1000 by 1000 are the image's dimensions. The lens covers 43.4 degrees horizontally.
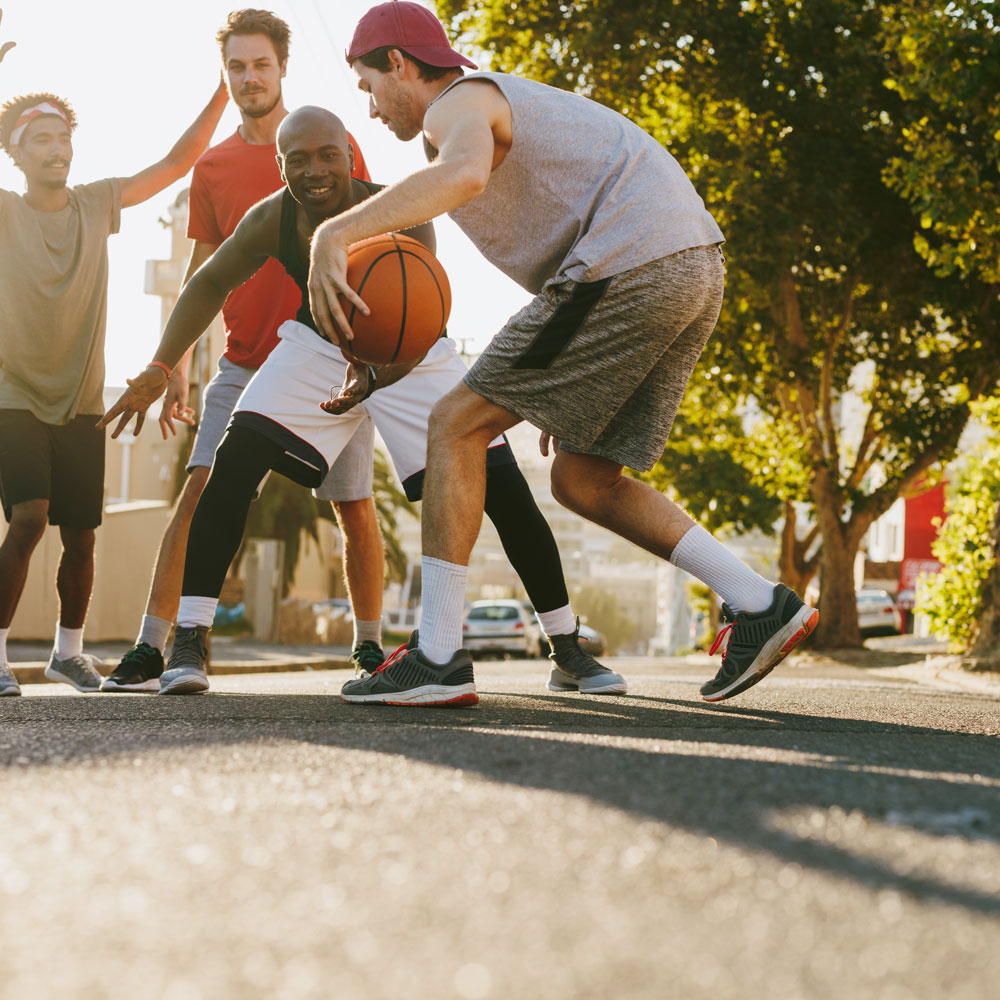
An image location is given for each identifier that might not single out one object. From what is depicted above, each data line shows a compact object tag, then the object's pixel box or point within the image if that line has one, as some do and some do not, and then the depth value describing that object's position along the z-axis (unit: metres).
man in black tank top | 4.09
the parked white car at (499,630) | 32.56
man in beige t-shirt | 4.96
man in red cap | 3.43
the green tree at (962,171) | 9.28
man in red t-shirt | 4.75
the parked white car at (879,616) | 34.50
